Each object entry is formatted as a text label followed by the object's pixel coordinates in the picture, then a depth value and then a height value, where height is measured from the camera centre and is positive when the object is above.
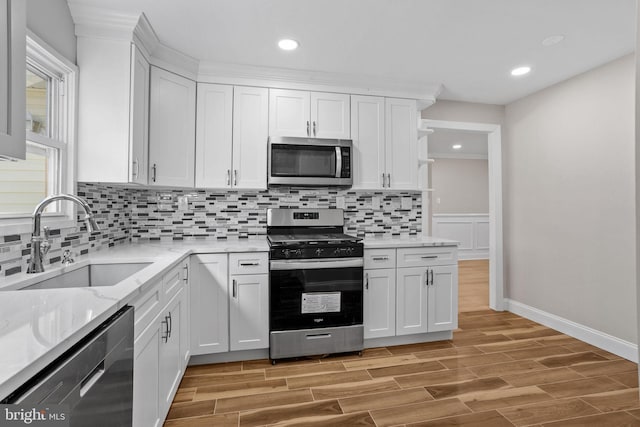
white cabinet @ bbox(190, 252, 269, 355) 2.53 -0.63
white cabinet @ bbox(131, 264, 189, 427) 1.36 -0.65
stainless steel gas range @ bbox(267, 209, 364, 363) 2.61 -0.60
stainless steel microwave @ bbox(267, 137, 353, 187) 2.92 +0.50
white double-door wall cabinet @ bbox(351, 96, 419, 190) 3.16 +0.73
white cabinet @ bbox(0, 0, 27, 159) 0.87 +0.37
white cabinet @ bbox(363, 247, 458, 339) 2.87 -0.62
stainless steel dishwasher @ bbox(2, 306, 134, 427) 0.70 -0.40
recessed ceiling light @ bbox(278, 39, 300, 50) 2.46 +1.29
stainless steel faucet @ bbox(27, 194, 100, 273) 1.45 -0.08
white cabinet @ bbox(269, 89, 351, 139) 2.99 +0.95
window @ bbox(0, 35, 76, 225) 1.74 +0.44
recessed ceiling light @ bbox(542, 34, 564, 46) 2.42 +1.31
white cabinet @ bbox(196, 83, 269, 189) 2.83 +0.70
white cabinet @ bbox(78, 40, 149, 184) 2.17 +0.70
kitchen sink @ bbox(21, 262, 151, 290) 1.79 -0.31
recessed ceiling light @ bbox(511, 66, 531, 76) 2.94 +1.31
